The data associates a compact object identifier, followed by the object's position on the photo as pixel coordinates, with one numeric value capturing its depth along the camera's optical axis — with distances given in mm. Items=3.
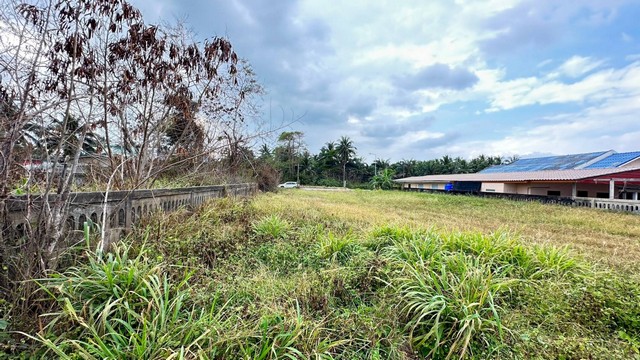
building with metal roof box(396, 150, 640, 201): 13984
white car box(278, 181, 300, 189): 34297
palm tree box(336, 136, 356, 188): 43844
